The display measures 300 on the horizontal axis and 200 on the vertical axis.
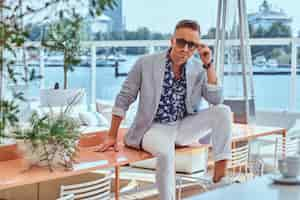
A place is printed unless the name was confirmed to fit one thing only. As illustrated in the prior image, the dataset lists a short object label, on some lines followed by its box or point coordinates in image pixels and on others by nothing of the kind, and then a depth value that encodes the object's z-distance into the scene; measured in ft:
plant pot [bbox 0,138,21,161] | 9.96
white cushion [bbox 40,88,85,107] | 16.24
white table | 5.69
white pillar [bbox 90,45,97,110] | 28.02
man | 9.94
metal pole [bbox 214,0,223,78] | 19.42
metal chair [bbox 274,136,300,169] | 13.02
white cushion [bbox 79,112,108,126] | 19.27
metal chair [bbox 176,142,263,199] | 11.01
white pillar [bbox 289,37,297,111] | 22.20
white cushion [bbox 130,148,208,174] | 12.14
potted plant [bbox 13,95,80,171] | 8.80
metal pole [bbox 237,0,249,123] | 18.86
